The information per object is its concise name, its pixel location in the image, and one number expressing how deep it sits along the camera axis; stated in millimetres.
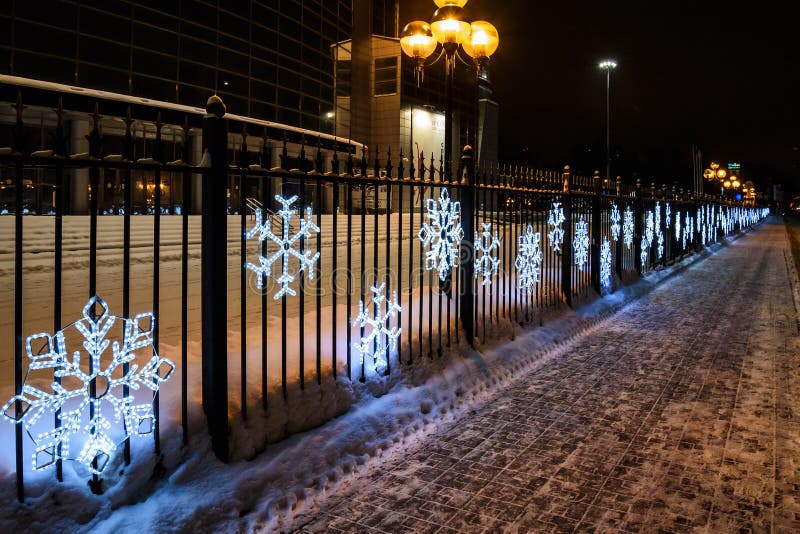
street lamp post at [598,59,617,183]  40856
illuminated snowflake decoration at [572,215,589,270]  10781
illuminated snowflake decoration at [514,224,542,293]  8969
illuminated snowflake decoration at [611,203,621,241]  12973
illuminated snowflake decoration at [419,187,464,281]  7188
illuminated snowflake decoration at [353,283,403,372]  5578
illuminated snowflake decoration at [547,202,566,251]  10078
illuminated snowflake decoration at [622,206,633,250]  14047
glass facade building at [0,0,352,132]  27203
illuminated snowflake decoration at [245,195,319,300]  4496
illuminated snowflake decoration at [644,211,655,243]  16234
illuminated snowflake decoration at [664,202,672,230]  18641
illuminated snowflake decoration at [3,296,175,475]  3260
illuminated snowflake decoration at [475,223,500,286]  8008
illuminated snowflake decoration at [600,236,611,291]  12164
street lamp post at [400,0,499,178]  9049
